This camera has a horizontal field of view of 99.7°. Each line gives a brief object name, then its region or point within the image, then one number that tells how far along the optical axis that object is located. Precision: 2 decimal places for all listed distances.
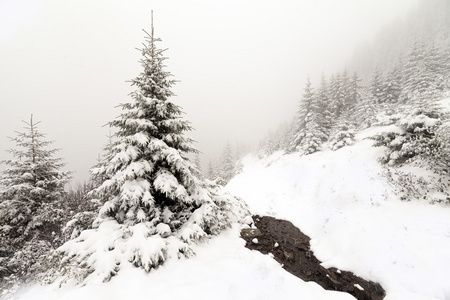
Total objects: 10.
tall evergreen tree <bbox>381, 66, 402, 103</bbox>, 30.28
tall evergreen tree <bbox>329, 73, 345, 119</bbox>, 29.97
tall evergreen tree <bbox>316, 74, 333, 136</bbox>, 25.28
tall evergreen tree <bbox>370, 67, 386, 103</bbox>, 30.63
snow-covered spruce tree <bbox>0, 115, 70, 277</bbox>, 8.89
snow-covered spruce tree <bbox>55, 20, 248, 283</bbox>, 5.33
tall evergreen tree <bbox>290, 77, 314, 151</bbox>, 25.75
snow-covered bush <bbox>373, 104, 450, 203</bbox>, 7.59
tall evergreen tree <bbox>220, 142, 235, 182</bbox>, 52.94
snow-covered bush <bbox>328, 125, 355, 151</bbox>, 17.29
